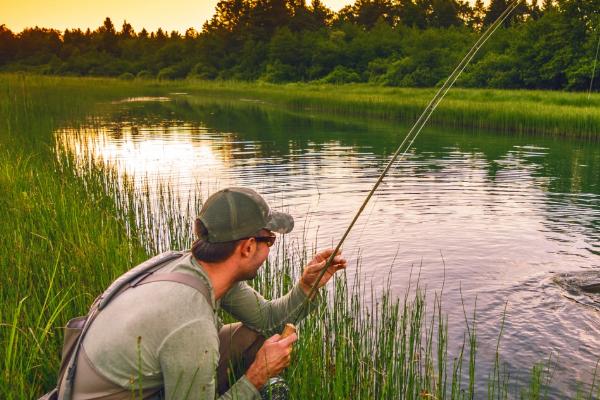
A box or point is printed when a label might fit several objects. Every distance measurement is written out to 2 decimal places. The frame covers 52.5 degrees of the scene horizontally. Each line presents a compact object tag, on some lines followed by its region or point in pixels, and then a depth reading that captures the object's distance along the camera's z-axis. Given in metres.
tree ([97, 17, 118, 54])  112.62
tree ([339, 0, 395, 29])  93.69
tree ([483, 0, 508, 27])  74.56
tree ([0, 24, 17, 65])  111.19
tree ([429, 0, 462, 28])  83.06
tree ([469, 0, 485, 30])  88.66
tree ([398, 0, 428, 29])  85.00
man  2.44
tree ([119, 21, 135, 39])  126.38
